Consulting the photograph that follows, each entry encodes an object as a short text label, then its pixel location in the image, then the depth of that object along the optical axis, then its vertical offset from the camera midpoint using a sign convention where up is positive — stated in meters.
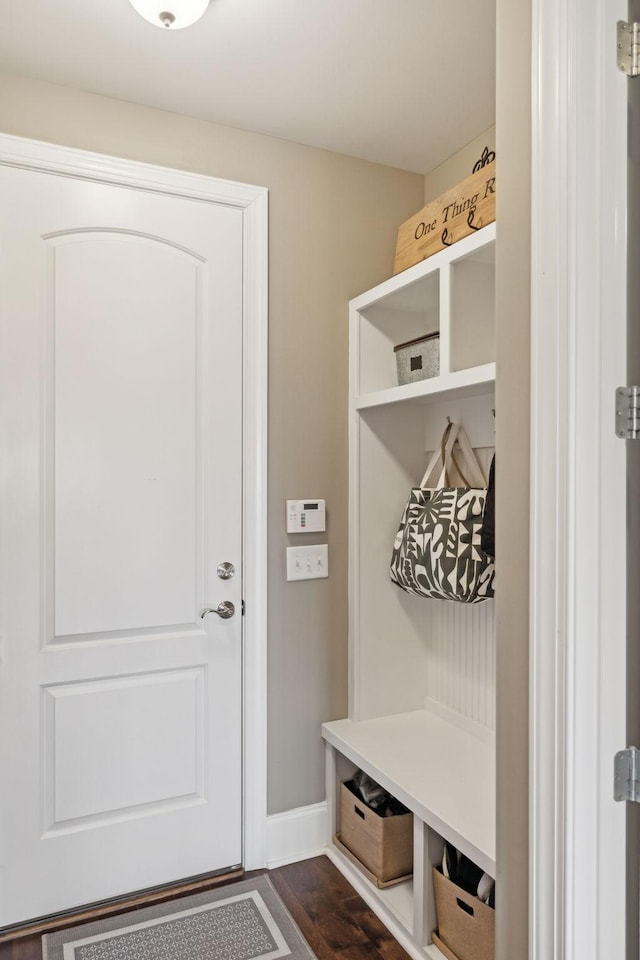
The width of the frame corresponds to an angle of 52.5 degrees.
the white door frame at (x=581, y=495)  1.02 -0.01
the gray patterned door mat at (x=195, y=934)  1.76 -1.27
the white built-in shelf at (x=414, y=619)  1.84 -0.48
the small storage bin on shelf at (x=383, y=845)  1.98 -1.12
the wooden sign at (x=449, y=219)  1.80 +0.82
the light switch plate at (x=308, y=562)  2.26 -0.27
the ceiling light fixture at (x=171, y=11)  1.52 +1.12
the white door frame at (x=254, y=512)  2.18 -0.09
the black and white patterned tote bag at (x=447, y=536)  1.84 -0.15
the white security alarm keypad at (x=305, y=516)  2.26 -0.11
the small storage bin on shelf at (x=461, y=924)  1.60 -1.12
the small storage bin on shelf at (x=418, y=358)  2.06 +0.42
